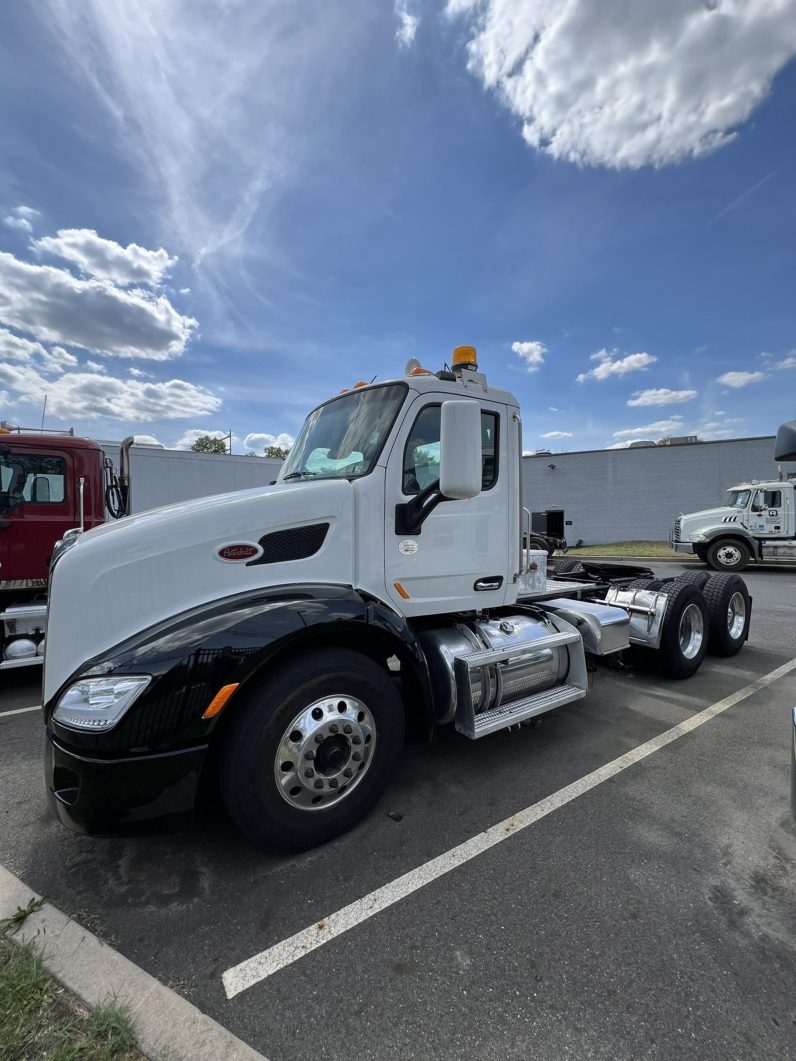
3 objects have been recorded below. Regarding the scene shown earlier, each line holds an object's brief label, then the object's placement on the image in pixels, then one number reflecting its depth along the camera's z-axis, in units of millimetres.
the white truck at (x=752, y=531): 16031
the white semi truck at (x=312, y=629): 2254
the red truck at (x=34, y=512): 5281
